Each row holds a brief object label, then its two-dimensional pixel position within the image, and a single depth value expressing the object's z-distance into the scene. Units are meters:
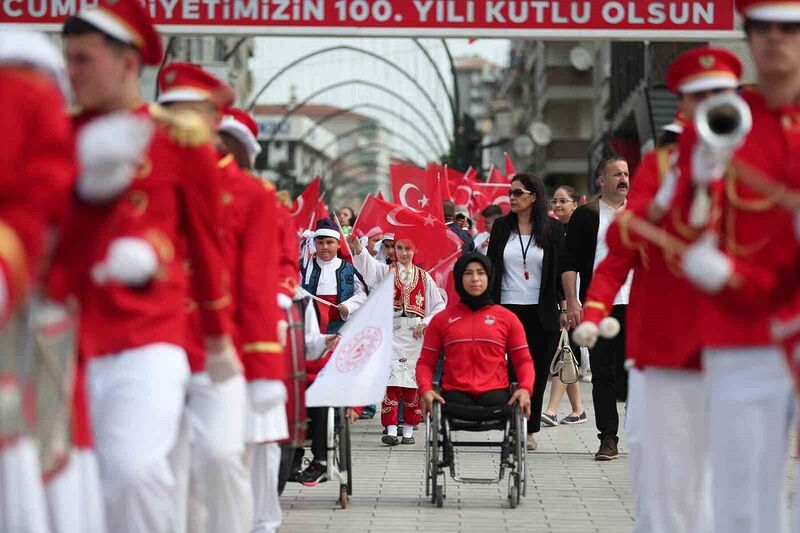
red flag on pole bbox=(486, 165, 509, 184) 23.95
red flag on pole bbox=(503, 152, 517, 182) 22.99
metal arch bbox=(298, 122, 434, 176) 75.71
